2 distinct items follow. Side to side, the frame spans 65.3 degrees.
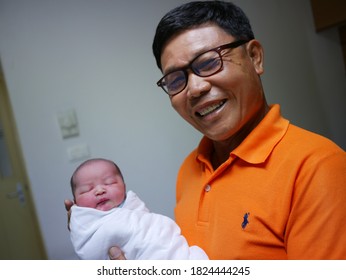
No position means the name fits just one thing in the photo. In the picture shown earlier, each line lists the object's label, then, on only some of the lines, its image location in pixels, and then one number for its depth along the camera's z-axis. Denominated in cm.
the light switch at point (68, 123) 108
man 44
